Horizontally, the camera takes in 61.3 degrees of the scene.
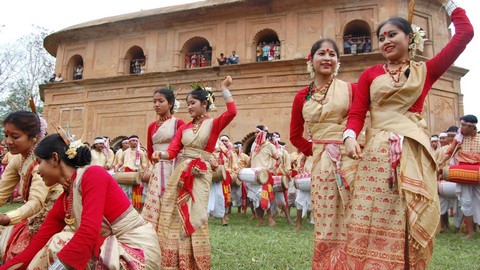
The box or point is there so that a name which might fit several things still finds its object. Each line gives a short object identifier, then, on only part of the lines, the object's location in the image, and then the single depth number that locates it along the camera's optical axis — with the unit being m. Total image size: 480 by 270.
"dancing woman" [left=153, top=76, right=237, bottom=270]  4.31
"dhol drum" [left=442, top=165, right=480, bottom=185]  7.45
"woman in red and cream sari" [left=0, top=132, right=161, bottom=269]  2.54
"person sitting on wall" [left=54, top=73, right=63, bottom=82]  23.47
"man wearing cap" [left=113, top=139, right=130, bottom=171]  13.88
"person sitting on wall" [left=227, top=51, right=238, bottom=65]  19.09
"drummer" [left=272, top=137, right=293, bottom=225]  10.05
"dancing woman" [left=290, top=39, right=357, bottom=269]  3.13
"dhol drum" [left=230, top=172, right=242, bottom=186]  11.43
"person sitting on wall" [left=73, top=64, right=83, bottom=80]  24.12
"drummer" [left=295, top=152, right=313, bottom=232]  8.66
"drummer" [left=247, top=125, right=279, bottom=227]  9.46
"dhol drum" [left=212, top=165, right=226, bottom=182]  8.75
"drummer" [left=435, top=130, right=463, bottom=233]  8.81
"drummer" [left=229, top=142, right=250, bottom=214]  11.63
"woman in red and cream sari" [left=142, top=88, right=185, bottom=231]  4.79
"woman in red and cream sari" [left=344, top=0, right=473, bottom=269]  2.57
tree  32.00
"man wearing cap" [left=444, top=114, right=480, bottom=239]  7.92
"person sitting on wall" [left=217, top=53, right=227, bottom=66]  19.22
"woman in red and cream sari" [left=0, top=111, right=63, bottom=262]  3.31
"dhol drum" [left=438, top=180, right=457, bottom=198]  8.37
